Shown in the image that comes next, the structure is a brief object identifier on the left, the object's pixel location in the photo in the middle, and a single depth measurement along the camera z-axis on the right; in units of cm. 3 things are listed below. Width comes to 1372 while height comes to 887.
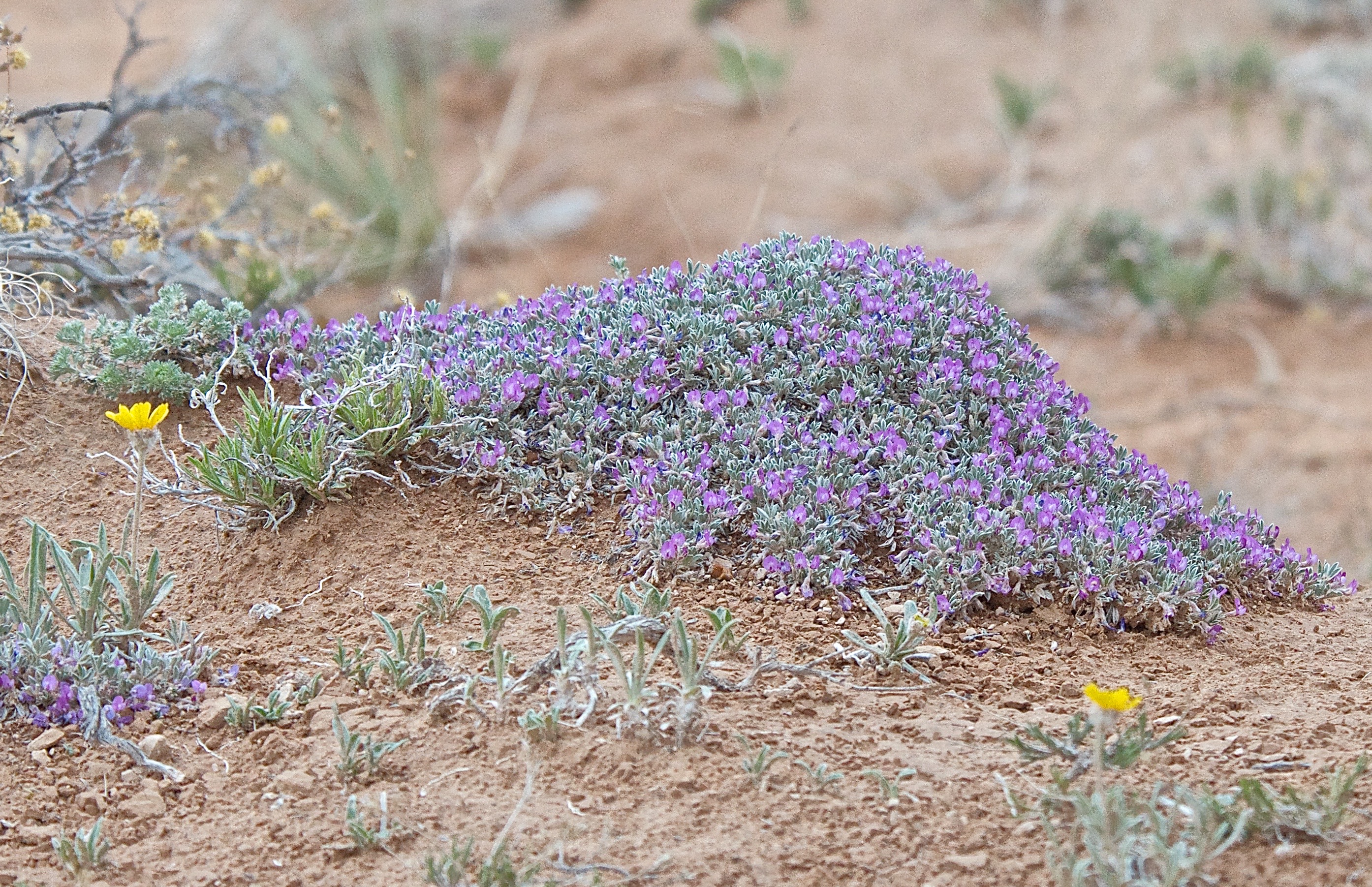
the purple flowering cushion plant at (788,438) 527
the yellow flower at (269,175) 787
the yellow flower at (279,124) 799
